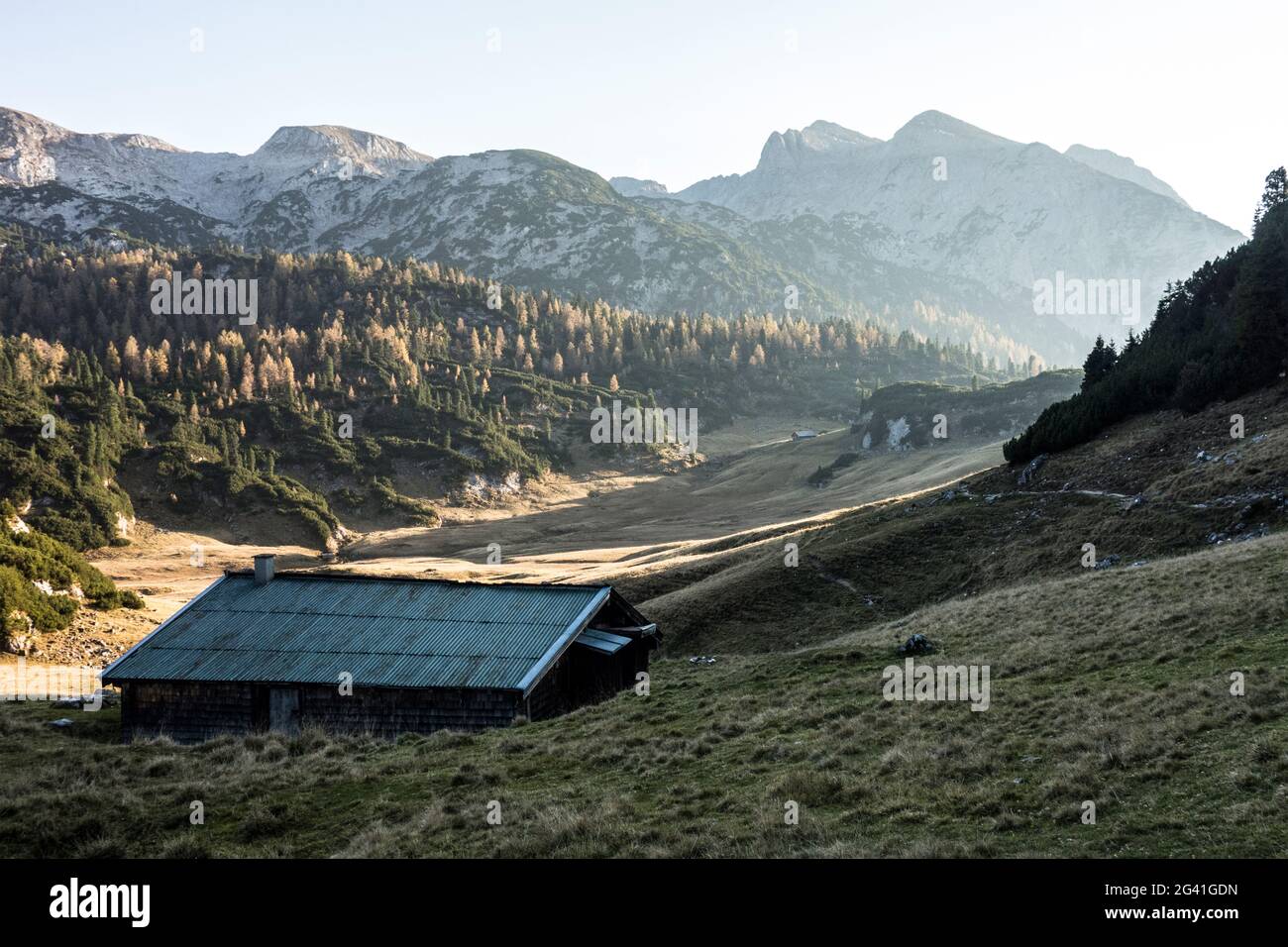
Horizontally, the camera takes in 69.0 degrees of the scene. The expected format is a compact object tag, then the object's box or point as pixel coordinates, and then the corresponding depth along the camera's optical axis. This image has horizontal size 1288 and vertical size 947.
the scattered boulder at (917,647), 31.16
